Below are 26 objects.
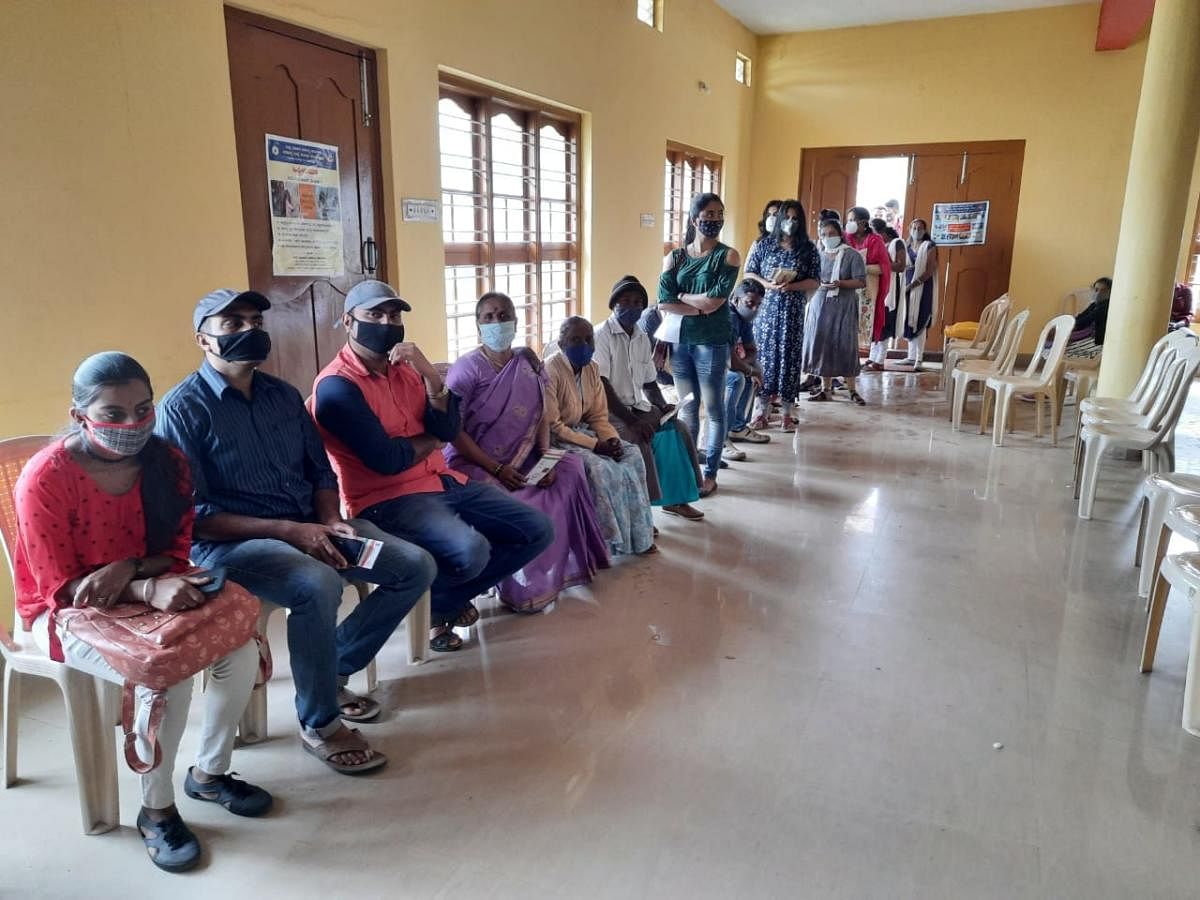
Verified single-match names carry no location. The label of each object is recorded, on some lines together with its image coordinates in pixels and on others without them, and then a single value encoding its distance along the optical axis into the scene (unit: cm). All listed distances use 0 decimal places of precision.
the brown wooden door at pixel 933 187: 883
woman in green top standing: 407
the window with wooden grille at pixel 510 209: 478
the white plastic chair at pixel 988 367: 570
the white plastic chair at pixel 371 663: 214
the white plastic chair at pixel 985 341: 651
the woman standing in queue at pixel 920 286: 800
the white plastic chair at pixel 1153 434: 359
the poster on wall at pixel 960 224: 884
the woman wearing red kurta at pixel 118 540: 168
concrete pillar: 450
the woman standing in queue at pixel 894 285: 779
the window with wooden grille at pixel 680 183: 767
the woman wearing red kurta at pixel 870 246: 729
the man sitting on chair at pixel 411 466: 239
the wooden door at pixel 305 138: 330
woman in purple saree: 292
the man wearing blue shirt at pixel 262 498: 199
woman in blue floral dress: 550
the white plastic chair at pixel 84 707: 177
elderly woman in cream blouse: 323
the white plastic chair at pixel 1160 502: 268
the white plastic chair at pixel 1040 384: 526
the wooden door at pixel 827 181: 924
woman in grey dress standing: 633
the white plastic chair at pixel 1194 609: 206
